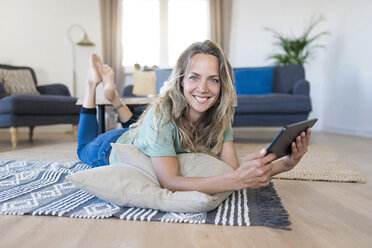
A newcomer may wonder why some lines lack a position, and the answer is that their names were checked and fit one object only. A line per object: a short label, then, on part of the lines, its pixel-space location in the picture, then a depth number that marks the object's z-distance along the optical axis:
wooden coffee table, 2.20
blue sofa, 2.92
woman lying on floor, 0.91
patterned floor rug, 0.89
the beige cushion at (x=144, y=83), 3.76
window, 4.82
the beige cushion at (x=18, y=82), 3.44
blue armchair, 2.66
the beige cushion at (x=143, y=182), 0.92
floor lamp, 4.54
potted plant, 4.20
